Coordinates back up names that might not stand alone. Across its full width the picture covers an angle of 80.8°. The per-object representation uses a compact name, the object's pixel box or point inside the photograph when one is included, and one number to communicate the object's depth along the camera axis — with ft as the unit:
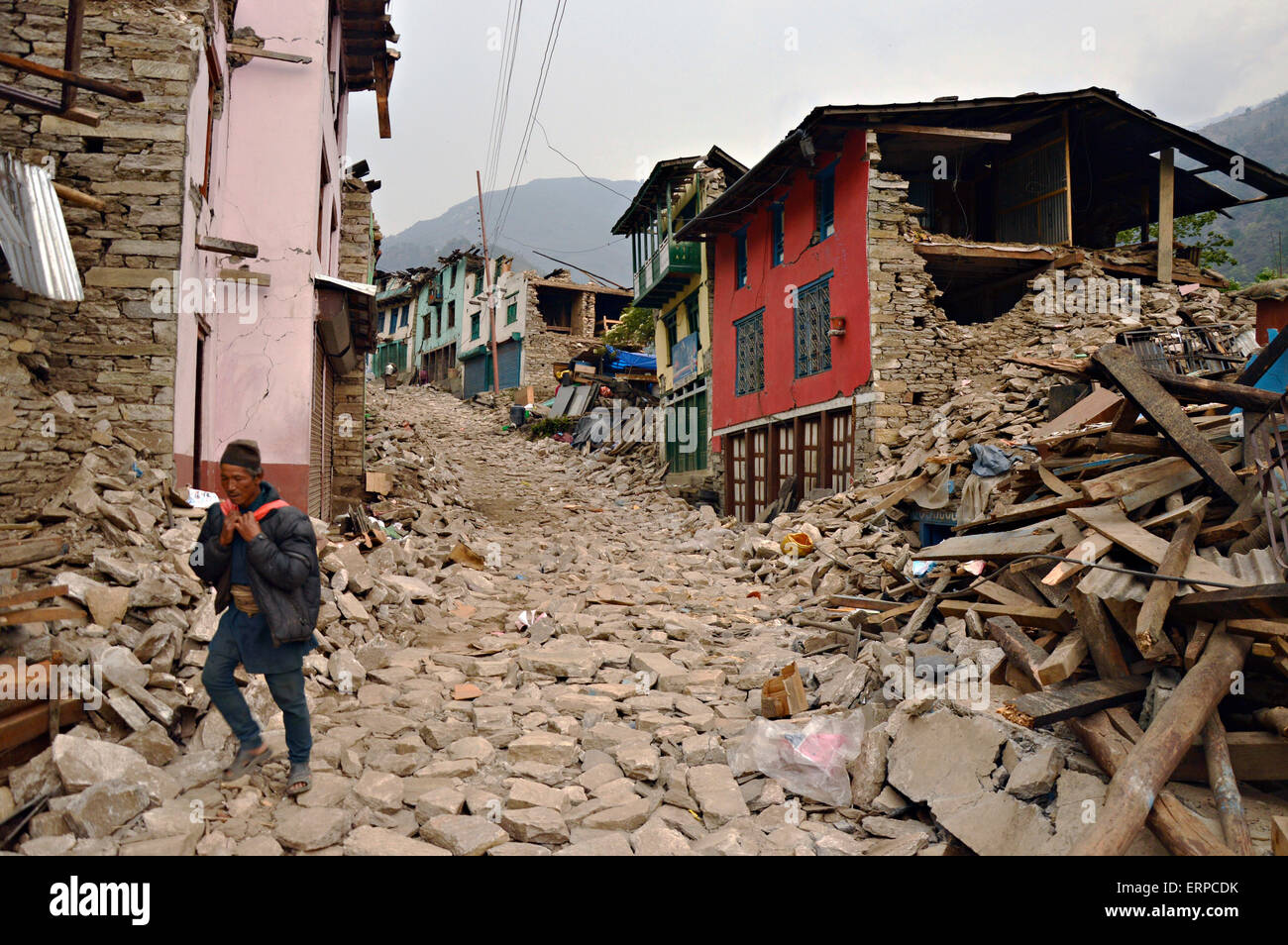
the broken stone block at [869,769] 14.71
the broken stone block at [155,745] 14.46
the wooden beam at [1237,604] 12.85
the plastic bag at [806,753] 15.30
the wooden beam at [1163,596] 13.70
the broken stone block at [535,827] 13.39
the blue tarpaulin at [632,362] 101.55
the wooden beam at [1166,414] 17.48
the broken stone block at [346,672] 20.85
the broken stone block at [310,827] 12.64
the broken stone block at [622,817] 14.01
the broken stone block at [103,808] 11.99
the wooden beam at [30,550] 16.52
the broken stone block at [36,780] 12.30
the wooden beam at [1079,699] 14.01
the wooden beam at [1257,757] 12.34
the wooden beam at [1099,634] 14.94
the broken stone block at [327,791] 14.20
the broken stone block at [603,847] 12.88
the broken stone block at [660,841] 13.10
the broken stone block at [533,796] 14.47
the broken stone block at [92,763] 12.70
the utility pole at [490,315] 115.79
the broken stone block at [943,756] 13.98
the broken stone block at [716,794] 14.58
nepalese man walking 13.38
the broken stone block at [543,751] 16.97
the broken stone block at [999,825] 12.11
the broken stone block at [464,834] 12.90
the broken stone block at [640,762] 16.15
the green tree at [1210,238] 68.26
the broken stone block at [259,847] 12.16
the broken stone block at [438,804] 13.98
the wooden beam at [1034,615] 17.18
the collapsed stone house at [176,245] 22.26
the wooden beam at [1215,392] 16.17
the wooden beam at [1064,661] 15.03
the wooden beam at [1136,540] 14.85
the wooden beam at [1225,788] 11.27
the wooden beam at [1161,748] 11.09
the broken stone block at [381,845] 12.53
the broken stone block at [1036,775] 13.07
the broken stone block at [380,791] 14.30
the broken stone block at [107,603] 16.48
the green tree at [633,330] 106.83
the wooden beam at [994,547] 19.79
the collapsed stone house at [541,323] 114.62
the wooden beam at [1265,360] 18.31
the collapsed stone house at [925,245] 45.16
